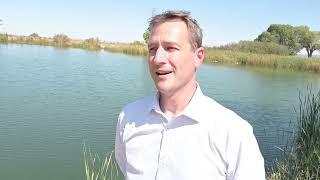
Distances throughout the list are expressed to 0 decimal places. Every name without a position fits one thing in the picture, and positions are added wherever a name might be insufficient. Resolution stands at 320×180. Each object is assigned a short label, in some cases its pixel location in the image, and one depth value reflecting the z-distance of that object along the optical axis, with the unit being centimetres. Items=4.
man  89
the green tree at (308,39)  3351
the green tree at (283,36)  3398
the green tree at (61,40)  3069
